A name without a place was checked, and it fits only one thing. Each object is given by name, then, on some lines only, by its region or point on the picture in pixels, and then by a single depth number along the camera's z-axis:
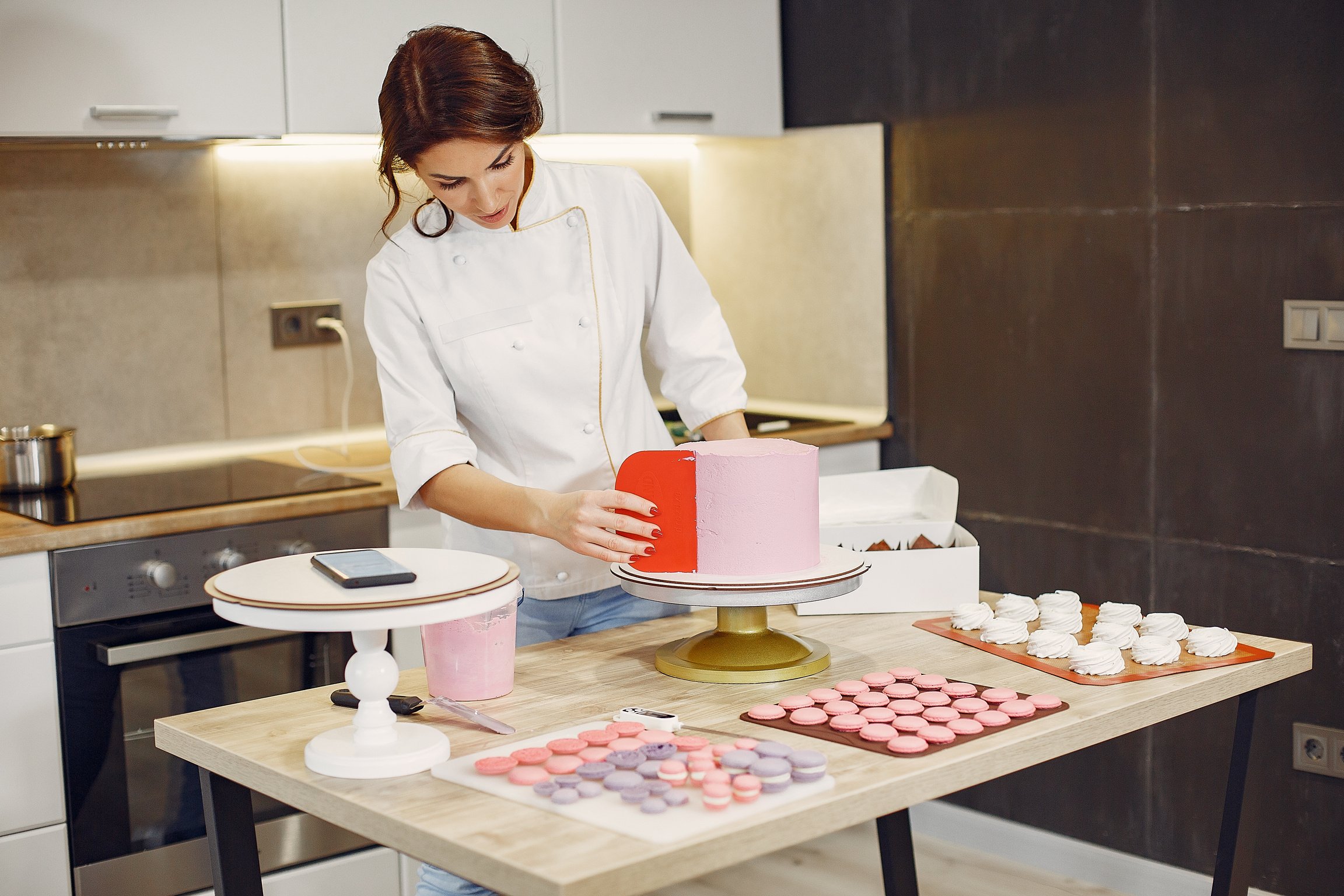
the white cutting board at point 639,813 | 1.11
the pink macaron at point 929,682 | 1.47
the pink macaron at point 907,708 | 1.39
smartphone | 1.26
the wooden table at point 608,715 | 1.09
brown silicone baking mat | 1.30
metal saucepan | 2.42
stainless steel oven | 2.21
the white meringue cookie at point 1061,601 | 1.71
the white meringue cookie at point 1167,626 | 1.62
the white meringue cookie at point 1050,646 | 1.58
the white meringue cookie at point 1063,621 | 1.66
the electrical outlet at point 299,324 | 2.91
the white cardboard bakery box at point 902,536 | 1.78
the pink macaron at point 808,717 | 1.37
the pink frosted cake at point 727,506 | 1.47
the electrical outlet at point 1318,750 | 2.41
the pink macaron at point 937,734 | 1.31
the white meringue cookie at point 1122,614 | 1.67
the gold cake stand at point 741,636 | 1.44
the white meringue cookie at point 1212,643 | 1.58
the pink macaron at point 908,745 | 1.28
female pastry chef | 1.64
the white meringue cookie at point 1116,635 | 1.60
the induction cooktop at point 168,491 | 2.29
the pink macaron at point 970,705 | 1.39
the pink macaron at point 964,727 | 1.33
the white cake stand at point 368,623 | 1.22
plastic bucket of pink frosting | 1.45
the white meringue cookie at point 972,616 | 1.69
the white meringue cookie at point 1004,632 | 1.63
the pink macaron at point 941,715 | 1.36
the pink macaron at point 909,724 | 1.33
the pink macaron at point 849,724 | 1.34
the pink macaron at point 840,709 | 1.38
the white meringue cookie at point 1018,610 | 1.69
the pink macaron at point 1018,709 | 1.37
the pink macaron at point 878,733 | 1.31
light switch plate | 2.32
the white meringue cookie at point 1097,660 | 1.51
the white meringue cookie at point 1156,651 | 1.54
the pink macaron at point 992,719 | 1.35
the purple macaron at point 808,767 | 1.20
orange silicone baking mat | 1.50
